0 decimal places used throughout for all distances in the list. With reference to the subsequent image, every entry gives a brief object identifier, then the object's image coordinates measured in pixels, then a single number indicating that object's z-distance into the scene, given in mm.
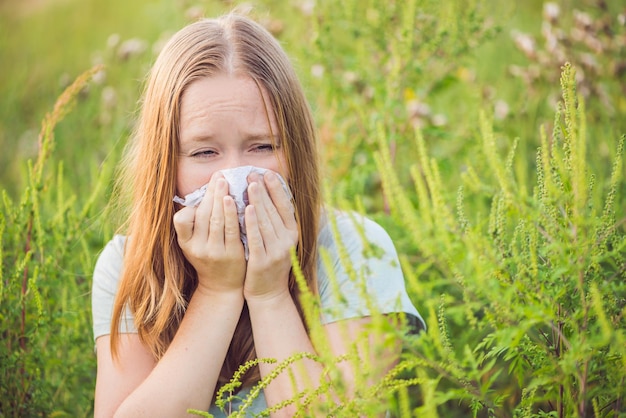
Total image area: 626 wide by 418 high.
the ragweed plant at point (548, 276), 1855
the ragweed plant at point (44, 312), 2254
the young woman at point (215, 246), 2169
